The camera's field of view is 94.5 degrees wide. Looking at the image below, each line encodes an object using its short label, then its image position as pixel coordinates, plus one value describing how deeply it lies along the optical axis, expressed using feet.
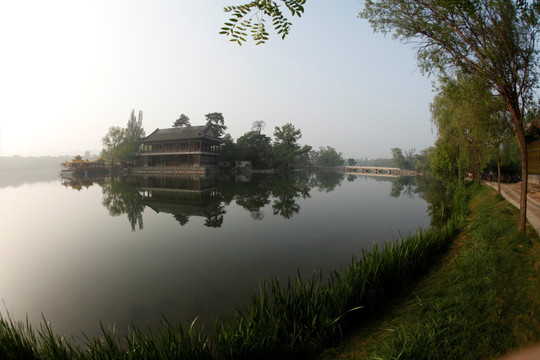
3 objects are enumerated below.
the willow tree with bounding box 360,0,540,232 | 16.88
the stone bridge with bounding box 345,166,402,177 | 199.31
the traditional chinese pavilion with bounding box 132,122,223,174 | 124.47
